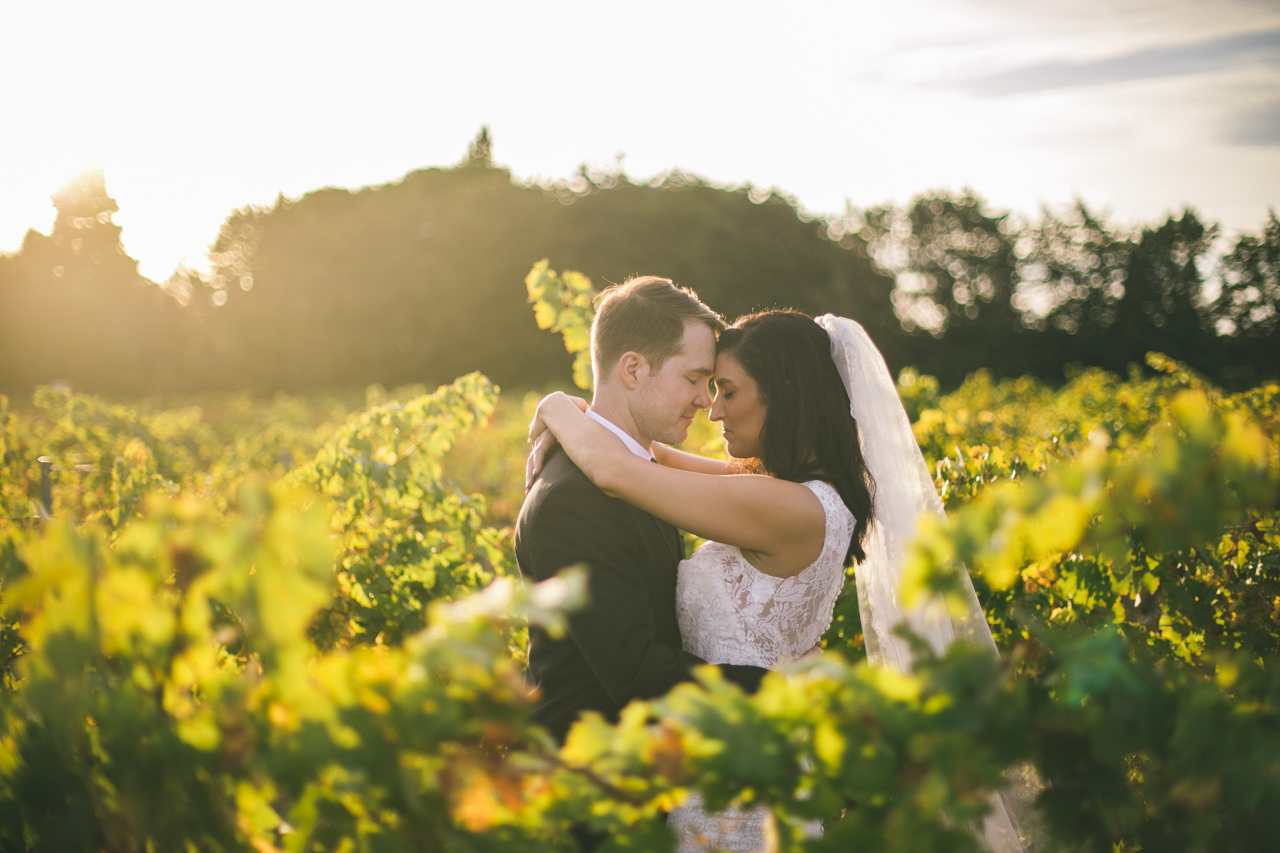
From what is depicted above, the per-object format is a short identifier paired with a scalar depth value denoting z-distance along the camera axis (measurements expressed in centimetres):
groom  222
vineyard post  443
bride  244
